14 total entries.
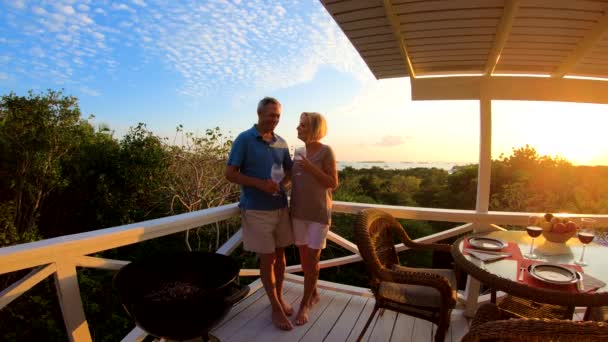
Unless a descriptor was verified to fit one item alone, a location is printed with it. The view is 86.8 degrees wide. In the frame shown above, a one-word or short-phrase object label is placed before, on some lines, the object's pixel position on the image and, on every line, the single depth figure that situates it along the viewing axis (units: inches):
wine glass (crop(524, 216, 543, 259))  75.2
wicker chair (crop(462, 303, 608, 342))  31.4
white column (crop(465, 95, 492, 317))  99.6
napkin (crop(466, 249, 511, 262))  71.2
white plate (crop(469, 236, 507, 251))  77.1
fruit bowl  79.0
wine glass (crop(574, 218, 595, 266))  70.2
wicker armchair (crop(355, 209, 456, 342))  70.7
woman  85.2
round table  55.7
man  79.7
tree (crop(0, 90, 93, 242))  466.9
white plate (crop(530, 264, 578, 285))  59.1
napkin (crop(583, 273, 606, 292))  57.9
